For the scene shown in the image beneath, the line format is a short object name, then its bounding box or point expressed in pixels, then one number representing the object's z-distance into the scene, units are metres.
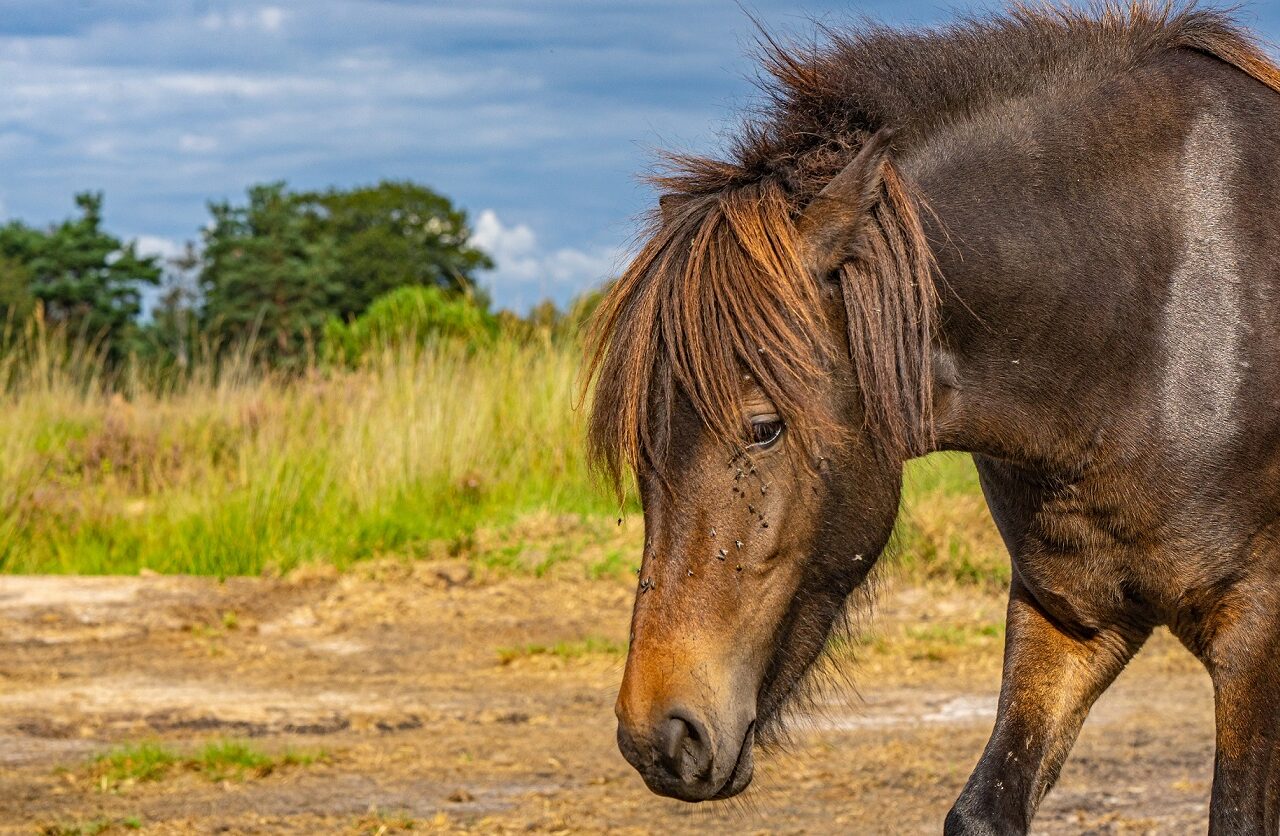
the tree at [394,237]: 36.00
